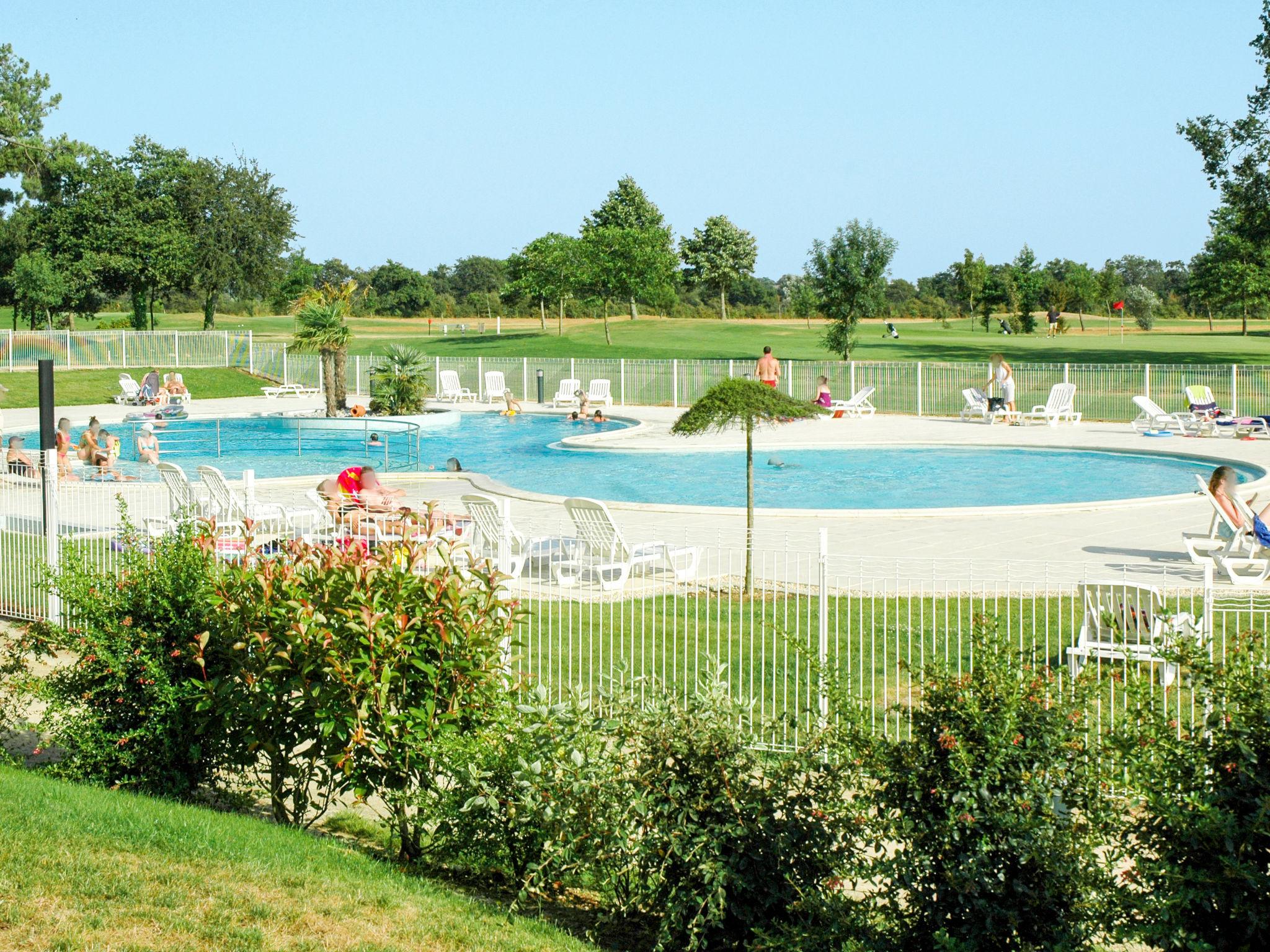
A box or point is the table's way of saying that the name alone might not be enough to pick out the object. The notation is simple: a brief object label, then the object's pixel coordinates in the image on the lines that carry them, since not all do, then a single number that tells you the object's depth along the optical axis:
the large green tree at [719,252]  89.62
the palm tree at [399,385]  33.16
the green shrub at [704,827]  4.73
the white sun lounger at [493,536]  11.23
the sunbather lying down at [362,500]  11.74
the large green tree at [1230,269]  46.09
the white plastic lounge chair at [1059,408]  28.92
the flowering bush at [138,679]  6.35
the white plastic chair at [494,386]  38.50
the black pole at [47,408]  13.05
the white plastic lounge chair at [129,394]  36.56
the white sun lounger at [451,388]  38.03
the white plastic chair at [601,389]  36.47
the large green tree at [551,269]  63.84
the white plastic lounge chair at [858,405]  31.38
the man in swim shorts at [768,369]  27.25
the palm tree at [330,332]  31.53
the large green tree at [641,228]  65.62
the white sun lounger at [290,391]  38.84
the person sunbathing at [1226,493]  11.65
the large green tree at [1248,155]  39.31
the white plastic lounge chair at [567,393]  36.44
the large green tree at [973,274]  80.94
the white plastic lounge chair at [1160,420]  26.52
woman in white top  29.11
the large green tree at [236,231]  62.94
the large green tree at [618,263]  64.56
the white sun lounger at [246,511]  13.30
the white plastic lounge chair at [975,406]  30.23
